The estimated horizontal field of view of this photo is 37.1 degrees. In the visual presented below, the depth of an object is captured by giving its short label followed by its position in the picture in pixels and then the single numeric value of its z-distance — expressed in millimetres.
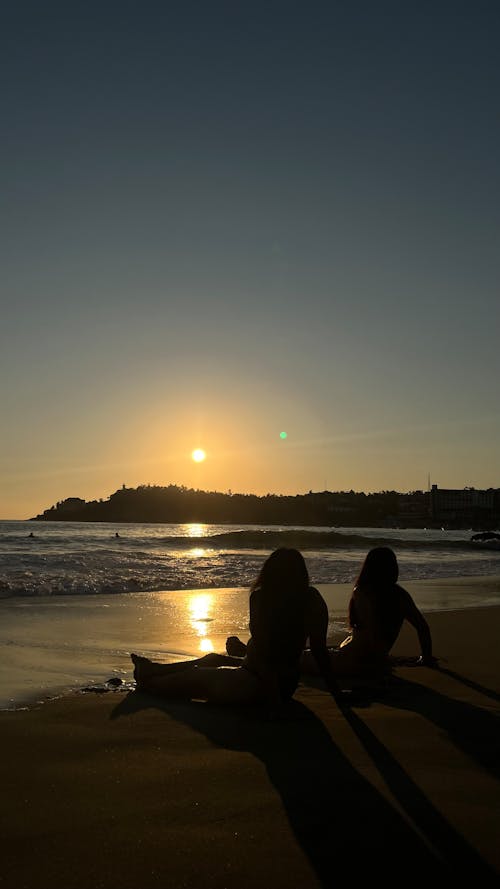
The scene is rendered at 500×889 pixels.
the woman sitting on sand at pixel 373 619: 6590
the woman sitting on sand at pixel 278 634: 5172
